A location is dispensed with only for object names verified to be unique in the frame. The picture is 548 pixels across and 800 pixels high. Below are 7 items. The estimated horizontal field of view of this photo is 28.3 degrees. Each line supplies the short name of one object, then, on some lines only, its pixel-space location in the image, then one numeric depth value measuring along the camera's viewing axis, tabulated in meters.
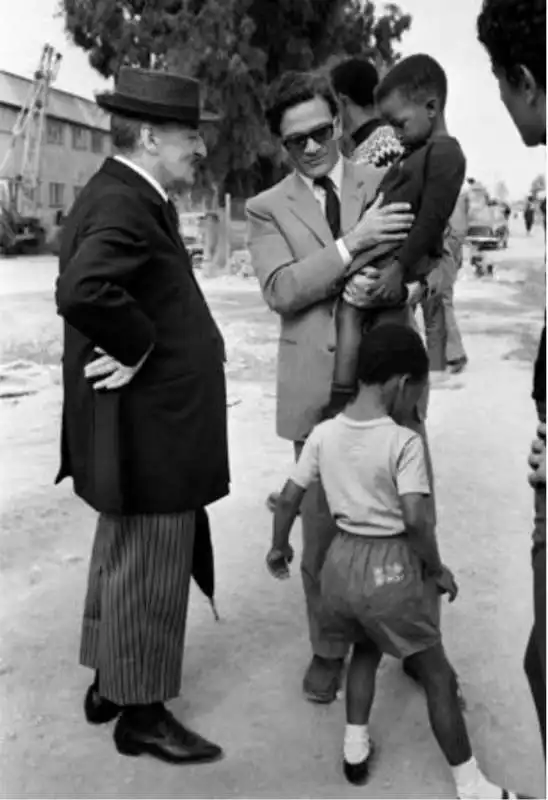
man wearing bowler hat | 2.58
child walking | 2.53
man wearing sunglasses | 2.95
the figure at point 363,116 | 3.41
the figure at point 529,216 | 21.43
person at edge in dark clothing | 1.64
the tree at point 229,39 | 13.09
